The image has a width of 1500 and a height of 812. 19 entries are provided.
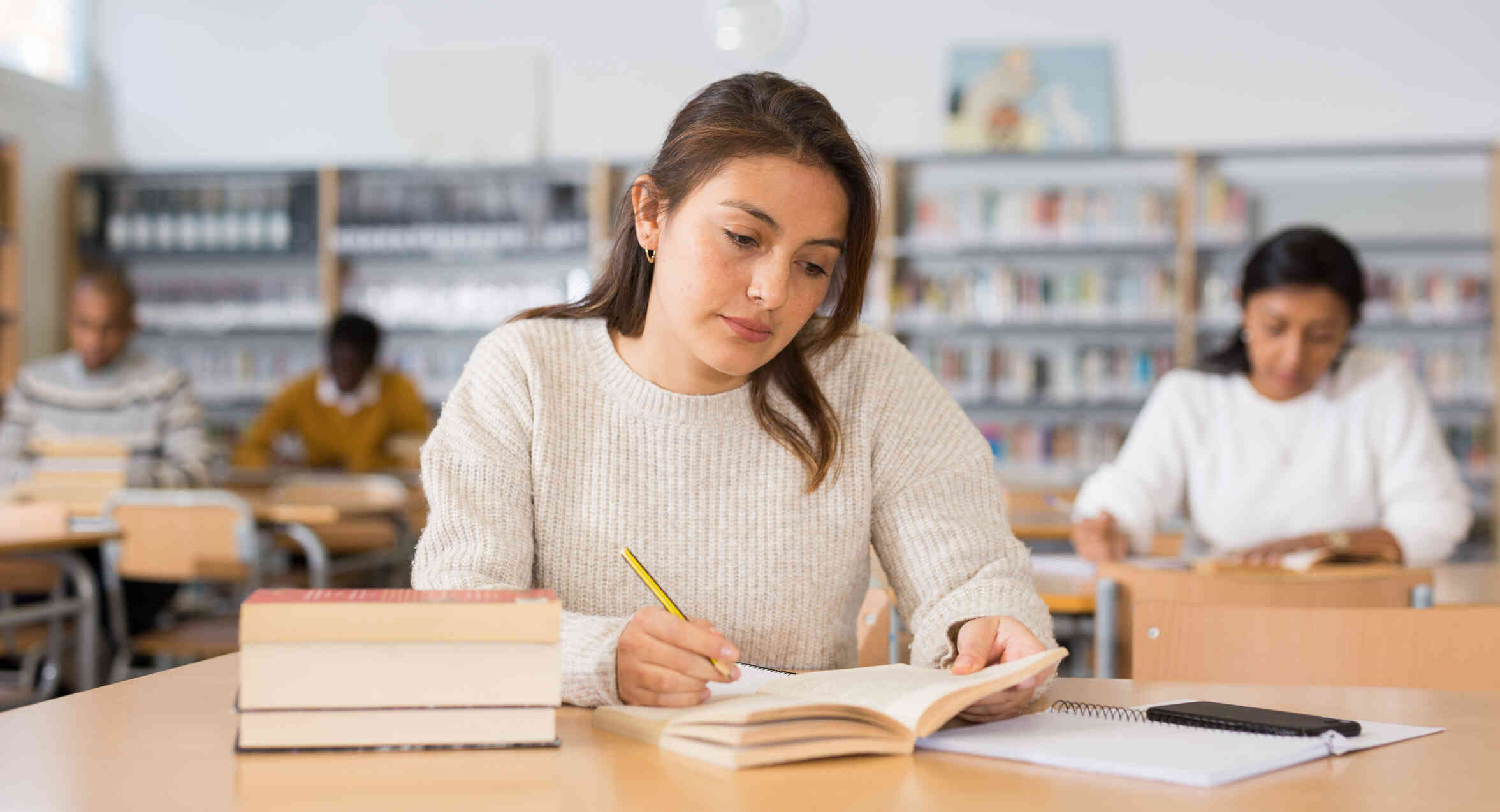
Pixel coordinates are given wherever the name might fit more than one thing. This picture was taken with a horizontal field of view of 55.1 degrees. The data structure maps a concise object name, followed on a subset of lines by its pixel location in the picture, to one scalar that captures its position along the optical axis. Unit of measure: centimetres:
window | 624
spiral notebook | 95
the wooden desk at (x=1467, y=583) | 226
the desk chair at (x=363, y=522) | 436
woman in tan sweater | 135
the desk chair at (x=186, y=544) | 341
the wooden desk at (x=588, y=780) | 89
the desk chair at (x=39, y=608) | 323
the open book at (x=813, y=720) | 97
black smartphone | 106
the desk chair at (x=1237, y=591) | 204
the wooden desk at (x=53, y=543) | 303
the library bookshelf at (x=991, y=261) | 587
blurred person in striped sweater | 435
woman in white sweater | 268
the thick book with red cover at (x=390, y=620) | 95
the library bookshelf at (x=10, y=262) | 605
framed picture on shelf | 610
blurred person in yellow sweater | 556
